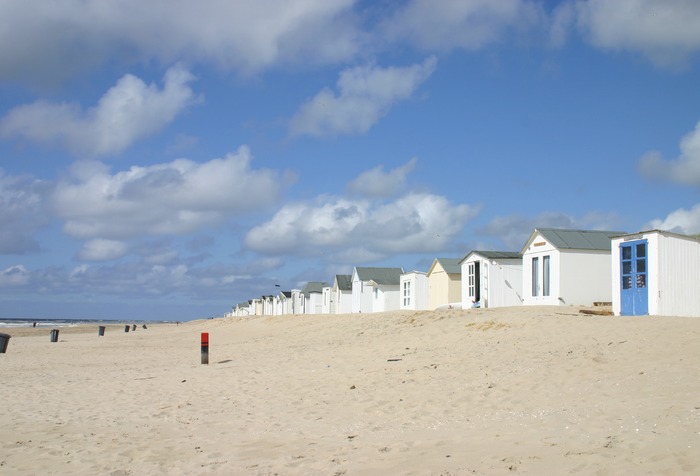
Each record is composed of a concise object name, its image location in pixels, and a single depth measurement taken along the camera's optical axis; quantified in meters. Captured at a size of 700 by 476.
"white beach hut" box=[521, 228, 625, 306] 26.12
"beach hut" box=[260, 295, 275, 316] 88.88
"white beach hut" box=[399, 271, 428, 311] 41.75
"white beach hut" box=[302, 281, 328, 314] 63.59
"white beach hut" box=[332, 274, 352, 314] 56.59
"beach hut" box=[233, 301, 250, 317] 117.03
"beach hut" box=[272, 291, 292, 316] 77.50
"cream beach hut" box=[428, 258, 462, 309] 37.59
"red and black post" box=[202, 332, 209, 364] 17.81
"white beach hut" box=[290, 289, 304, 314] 70.34
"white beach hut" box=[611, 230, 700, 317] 19.11
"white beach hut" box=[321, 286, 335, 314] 60.91
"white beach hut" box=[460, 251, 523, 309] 30.97
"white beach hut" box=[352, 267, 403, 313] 48.28
